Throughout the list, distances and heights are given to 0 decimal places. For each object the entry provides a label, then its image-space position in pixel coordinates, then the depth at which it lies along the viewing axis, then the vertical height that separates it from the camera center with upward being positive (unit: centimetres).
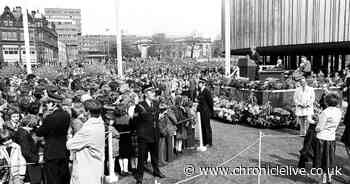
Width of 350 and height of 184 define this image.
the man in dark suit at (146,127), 632 -102
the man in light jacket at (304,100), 998 -82
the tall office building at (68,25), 14225 +2339
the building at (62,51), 13325 +1037
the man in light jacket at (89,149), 436 -100
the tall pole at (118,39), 1424 +153
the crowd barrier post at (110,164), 678 -187
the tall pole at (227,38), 1810 +198
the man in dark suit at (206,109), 937 -101
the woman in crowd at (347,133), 672 -125
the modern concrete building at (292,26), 2355 +392
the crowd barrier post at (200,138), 922 -183
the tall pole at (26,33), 1574 +205
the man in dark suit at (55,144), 500 -109
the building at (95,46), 11481 +1146
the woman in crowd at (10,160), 526 -138
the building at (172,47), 9456 +818
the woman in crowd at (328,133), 595 -111
